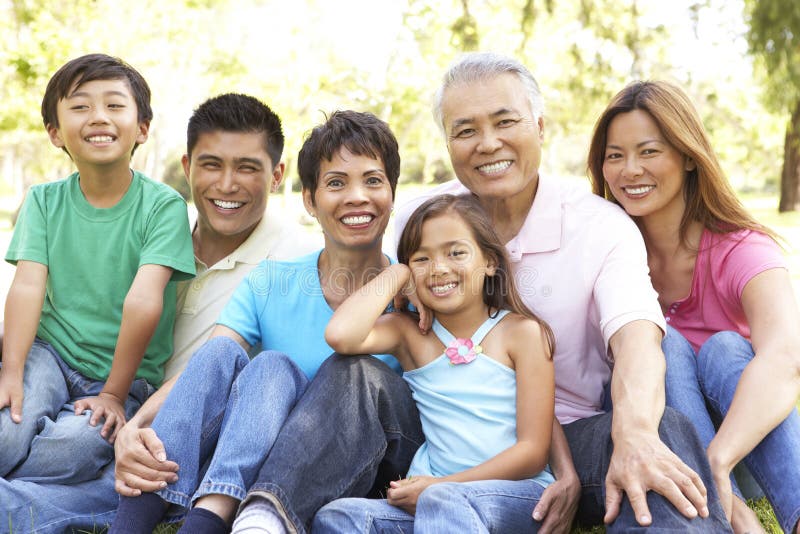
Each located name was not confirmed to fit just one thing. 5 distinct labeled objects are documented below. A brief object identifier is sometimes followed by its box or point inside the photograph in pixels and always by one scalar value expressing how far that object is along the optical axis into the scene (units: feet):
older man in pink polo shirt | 7.70
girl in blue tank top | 7.47
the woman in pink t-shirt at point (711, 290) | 7.68
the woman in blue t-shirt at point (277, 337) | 7.71
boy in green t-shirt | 9.79
